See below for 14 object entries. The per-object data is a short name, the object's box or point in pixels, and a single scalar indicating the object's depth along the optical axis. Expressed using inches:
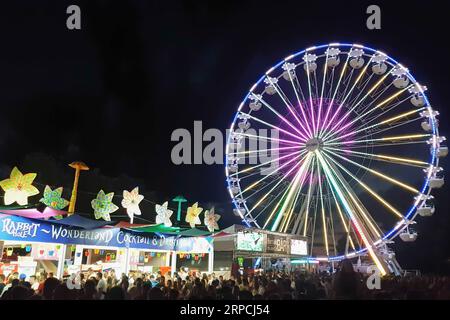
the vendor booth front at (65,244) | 517.0
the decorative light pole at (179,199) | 1572.1
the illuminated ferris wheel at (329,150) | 797.9
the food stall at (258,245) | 775.1
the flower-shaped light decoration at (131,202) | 926.9
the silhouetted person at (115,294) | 274.7
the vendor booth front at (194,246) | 816.9
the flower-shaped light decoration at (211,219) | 1095.0
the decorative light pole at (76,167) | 898.1
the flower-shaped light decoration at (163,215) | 999.7
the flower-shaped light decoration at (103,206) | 823.1
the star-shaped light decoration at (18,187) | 635.5
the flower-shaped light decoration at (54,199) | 751.7
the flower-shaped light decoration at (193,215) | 1090.1
